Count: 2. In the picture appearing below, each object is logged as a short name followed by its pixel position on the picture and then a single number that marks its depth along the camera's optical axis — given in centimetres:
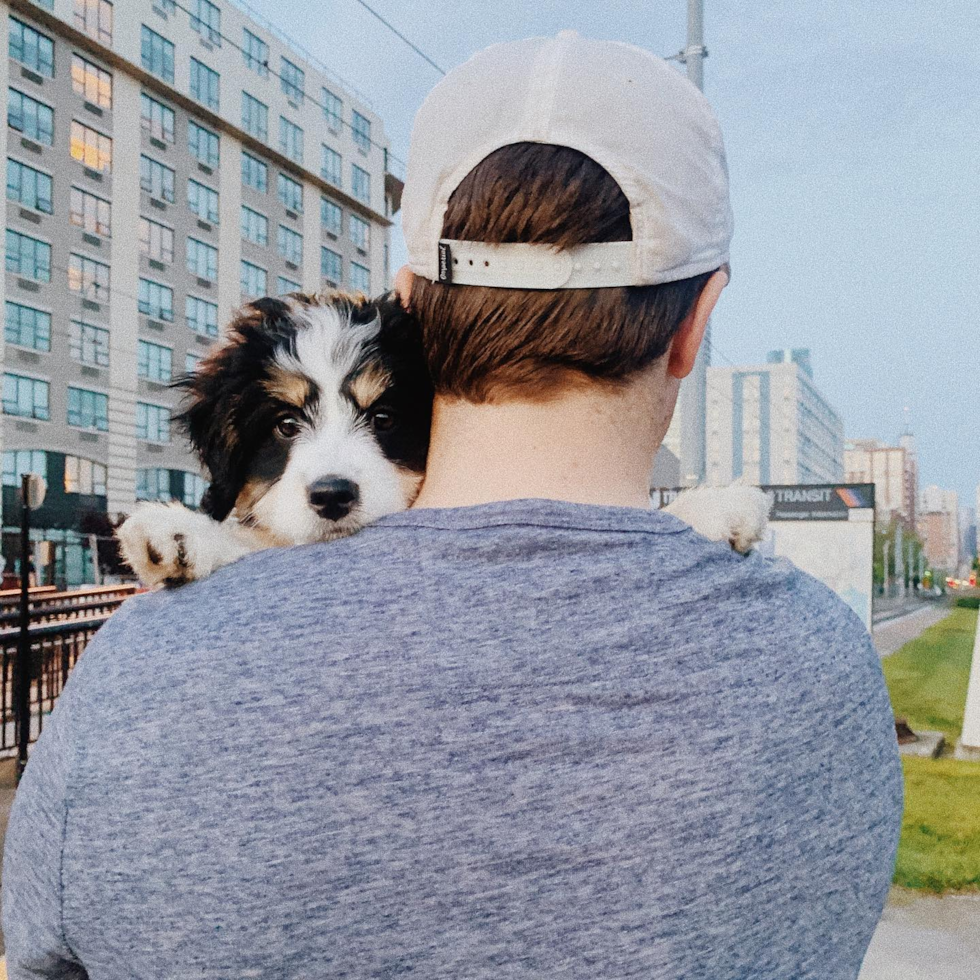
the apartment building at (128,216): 2981
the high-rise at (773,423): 12556
